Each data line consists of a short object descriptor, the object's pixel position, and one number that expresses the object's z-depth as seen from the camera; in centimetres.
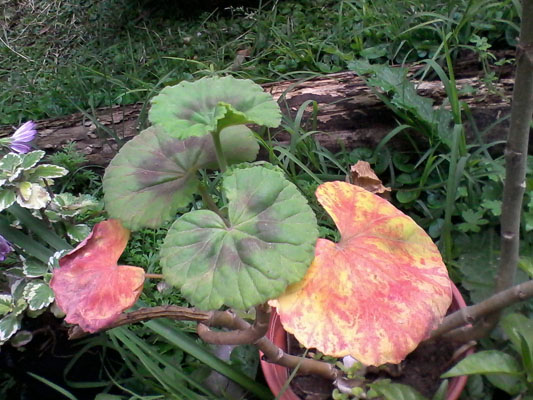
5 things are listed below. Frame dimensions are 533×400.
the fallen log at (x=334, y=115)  62
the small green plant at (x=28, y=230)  46
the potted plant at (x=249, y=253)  28
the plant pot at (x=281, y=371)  37
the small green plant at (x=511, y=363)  35
